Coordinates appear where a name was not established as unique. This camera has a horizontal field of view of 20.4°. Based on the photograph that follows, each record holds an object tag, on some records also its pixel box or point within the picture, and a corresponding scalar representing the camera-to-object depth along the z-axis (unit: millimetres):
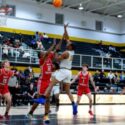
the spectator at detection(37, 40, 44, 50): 29361
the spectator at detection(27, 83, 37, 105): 21500
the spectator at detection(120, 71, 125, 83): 31084
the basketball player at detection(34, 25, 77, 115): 10271
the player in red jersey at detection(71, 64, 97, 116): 14039
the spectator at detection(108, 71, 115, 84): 30023
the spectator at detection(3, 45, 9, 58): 25109
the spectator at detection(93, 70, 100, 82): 28797
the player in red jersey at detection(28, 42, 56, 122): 10836
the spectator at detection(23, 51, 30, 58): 27047
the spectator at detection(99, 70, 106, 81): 28969
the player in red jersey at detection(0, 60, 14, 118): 11425
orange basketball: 14972
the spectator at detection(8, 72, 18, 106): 19281
